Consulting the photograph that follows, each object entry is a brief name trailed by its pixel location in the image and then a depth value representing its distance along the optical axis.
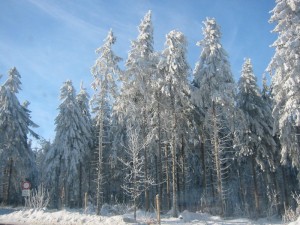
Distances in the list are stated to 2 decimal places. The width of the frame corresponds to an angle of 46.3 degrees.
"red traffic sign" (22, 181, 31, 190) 22.12
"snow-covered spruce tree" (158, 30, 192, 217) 28.48
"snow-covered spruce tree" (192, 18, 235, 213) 28.12
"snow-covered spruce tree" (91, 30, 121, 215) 27.89
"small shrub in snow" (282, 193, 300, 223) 19.41
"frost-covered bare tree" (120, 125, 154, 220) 23.01
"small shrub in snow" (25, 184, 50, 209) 23.18
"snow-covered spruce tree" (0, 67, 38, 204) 34.53
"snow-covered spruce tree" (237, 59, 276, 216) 31.80
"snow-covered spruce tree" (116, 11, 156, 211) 28.81
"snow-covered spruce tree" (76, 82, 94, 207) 41.71
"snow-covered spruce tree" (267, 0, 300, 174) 23.08
